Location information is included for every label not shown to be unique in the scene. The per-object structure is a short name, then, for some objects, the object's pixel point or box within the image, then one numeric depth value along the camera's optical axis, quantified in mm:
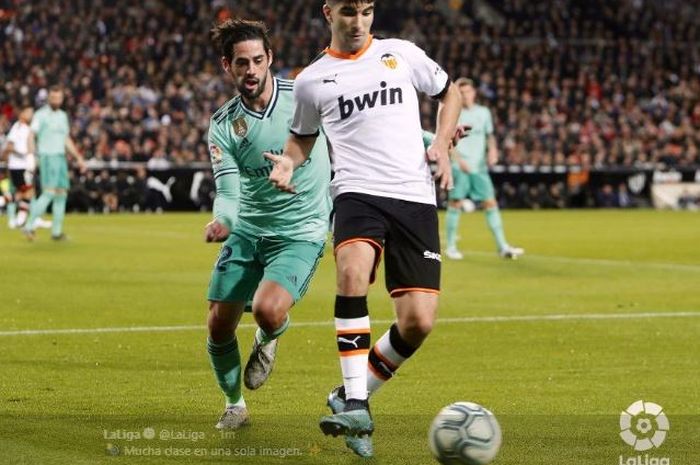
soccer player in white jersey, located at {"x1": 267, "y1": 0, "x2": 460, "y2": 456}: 14312
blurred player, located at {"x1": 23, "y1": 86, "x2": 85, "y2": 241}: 45812
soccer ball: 12625
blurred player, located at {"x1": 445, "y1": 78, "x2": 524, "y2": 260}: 39906
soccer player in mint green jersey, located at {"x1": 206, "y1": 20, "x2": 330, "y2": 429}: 15492
